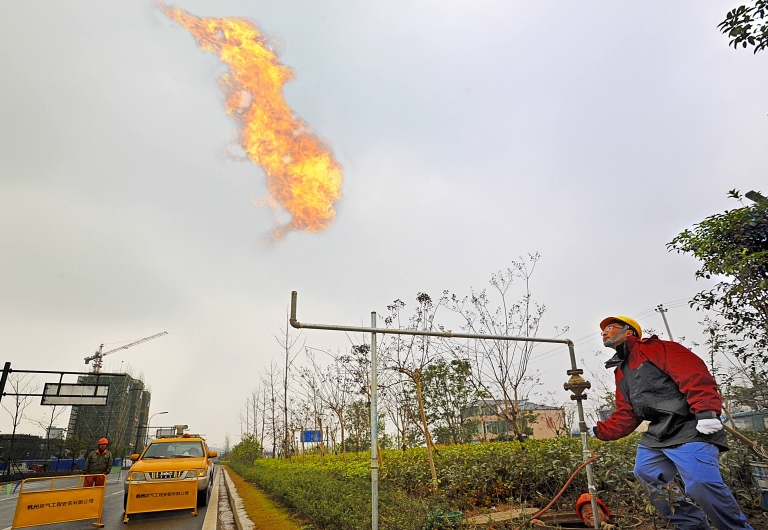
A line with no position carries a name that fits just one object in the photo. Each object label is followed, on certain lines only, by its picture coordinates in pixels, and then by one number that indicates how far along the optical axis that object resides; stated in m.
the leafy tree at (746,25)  4.60
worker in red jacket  3.34
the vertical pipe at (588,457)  4.50
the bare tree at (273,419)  25.33
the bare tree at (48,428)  32.54
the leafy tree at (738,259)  7.63
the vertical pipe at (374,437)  4.40
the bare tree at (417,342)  9.78
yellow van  8.79
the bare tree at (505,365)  8.46
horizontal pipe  4.72
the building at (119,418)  46.24
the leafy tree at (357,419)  17.80
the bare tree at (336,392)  15.87
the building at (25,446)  33.94
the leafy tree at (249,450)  29.72
